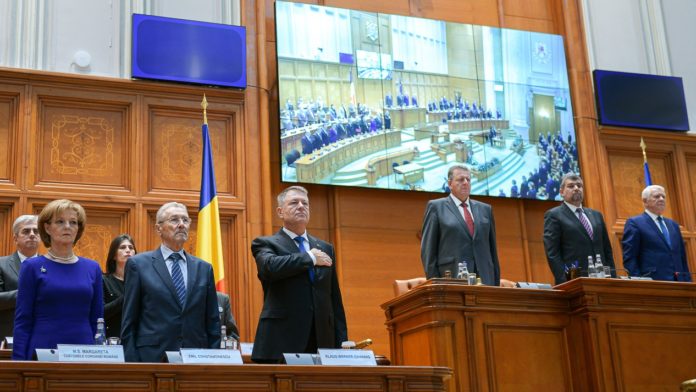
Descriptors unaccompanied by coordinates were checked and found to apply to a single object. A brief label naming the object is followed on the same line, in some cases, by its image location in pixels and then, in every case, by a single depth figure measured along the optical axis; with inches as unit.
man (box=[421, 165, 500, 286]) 198.2
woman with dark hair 174.4
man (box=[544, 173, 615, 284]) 212.7
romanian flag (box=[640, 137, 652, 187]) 316.5
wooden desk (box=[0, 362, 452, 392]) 120.3
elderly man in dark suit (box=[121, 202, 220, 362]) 142.2
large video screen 290.0
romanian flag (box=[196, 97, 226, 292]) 251.8
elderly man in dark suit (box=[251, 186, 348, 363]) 152.3
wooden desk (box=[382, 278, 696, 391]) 170.4
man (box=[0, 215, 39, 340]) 178.5
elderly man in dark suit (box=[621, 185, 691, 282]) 225.8
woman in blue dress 135.6
